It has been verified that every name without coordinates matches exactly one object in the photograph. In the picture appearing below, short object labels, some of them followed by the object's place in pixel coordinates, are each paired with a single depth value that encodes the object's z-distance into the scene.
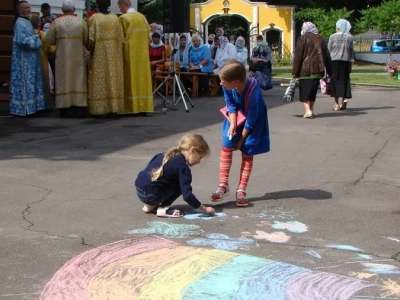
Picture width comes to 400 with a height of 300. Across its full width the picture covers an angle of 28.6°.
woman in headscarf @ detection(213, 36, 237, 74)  19.67
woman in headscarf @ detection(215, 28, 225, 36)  21.20
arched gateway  44.59
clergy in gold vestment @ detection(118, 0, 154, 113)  13.42
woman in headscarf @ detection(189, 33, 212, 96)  18.50
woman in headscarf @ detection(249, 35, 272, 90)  19.16
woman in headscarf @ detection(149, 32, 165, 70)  17.41
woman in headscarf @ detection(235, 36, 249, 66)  20.75
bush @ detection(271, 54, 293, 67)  42.97
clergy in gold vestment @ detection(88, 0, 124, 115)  13.05
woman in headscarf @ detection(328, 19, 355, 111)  14.72
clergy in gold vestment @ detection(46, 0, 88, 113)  12.91
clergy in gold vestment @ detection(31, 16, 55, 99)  14.04
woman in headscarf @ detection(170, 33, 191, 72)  18.78
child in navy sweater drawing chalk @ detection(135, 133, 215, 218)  6.22
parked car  43.53
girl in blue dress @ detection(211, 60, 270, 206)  6.59
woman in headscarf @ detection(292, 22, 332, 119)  13.33
